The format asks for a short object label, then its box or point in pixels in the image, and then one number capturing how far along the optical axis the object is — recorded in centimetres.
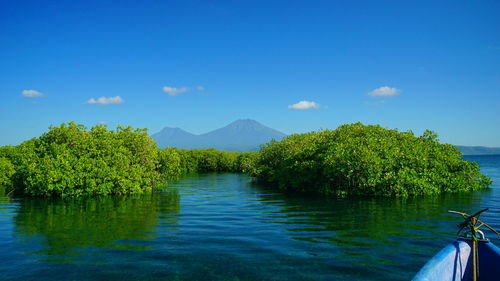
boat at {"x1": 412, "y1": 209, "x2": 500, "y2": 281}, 690
